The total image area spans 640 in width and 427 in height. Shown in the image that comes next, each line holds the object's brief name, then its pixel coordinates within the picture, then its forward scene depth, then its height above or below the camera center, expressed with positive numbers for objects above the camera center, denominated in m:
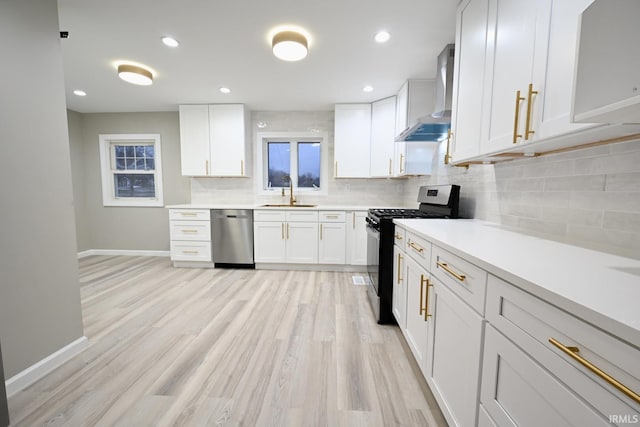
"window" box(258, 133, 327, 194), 4.07 +0.53
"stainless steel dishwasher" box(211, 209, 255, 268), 3.58 -0.62
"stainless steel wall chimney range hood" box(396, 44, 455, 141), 1.97 +0.81
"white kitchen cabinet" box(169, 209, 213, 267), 3.63 -0.63
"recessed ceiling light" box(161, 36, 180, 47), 2.08 +1.32
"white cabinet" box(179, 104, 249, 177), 3.69 +0.83
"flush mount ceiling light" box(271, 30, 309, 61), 1.99 +1.24
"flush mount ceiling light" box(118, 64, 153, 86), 2.53 +1.25
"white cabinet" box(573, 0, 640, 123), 0.71 +0.42
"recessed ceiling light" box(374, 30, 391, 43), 1.97 +1.32
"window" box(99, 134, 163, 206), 4.21 +0.37
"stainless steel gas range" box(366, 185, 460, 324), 2.08 -0.39
